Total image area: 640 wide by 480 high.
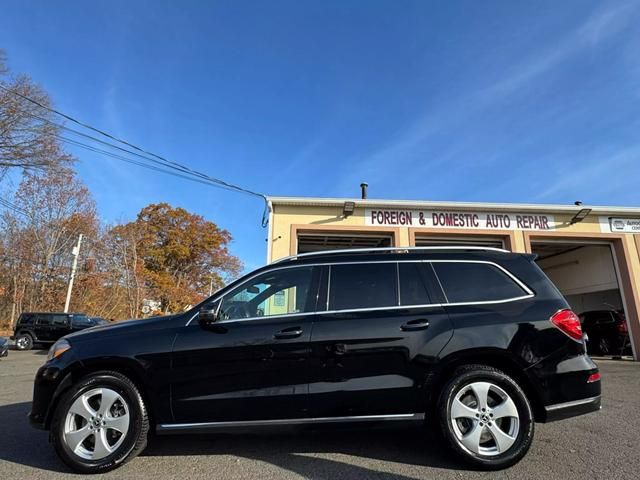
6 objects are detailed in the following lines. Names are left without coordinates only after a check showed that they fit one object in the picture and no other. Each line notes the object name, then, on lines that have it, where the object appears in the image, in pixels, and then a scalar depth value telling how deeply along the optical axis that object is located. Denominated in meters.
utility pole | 24.18
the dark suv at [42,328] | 18.39
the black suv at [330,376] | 3.29
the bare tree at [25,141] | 17.66
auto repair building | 12.67
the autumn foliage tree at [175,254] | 37.81
